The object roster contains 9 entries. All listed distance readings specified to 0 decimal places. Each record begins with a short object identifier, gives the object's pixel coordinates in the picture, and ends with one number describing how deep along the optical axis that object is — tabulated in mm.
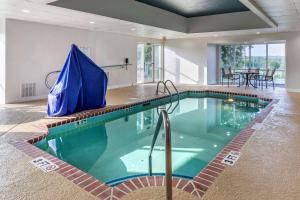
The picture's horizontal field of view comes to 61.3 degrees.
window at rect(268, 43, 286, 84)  11930
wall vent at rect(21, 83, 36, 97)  7730
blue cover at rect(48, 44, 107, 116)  5625
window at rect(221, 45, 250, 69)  12859
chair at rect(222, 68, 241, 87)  11586
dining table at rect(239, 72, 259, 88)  10766
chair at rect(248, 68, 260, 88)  11181
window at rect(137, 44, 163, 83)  12836
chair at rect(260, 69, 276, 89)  10609
